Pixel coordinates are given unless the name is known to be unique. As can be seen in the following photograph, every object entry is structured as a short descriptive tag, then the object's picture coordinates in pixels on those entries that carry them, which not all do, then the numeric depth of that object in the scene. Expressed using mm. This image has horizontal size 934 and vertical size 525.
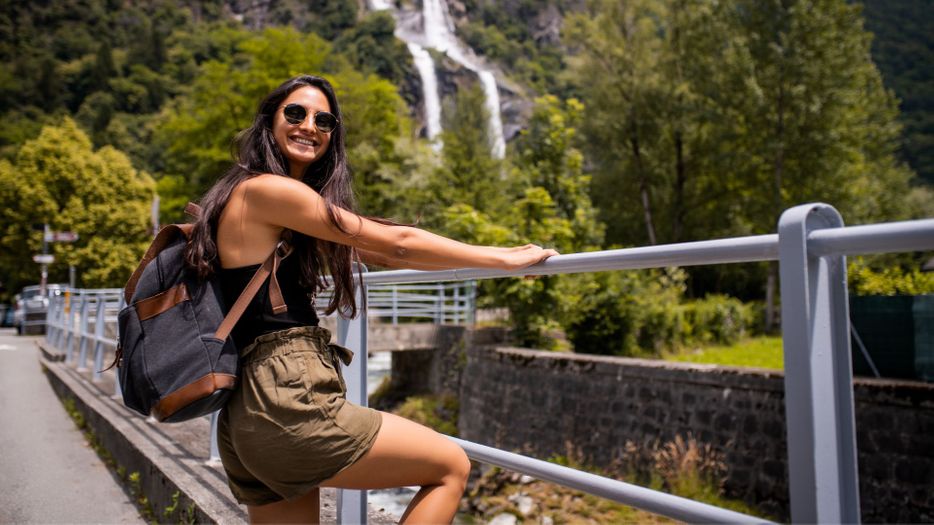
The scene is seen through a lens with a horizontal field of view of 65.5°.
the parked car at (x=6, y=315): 31859
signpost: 25806
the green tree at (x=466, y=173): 24734
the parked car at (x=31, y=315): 24266
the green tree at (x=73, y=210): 33438
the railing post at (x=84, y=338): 9594
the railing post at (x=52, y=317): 14672
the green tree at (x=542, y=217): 13750
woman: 1587
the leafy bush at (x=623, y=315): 13586
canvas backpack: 1570
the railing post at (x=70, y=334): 10972
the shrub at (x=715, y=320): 18094
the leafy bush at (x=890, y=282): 12781
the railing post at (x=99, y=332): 8098
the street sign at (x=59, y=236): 25719
